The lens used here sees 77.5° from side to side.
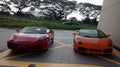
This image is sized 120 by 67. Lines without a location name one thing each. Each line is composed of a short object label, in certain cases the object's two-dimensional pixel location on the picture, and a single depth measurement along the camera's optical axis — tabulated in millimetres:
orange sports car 3182
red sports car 3074
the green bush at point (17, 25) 9530
